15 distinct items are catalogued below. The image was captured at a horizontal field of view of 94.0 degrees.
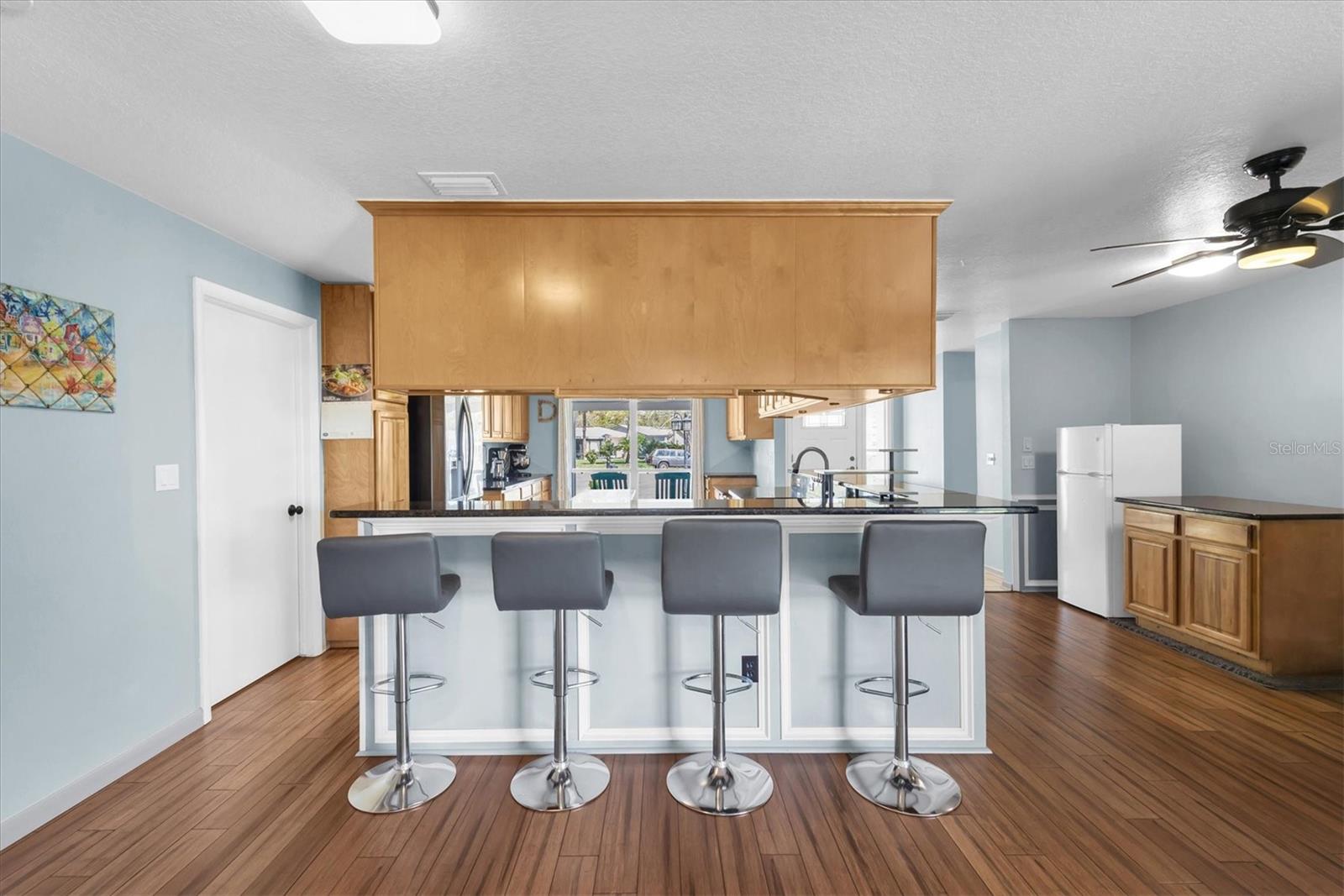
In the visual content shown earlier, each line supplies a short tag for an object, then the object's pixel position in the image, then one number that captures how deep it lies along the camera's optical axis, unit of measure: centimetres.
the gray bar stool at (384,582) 223
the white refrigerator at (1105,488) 447
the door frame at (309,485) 387
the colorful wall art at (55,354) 214
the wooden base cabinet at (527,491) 617
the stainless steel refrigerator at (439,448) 440
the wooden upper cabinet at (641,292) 280
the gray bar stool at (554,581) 226
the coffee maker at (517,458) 677
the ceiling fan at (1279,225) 234
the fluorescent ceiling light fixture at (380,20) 145
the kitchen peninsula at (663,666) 270
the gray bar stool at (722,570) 223
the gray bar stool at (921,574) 222
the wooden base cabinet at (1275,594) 342
